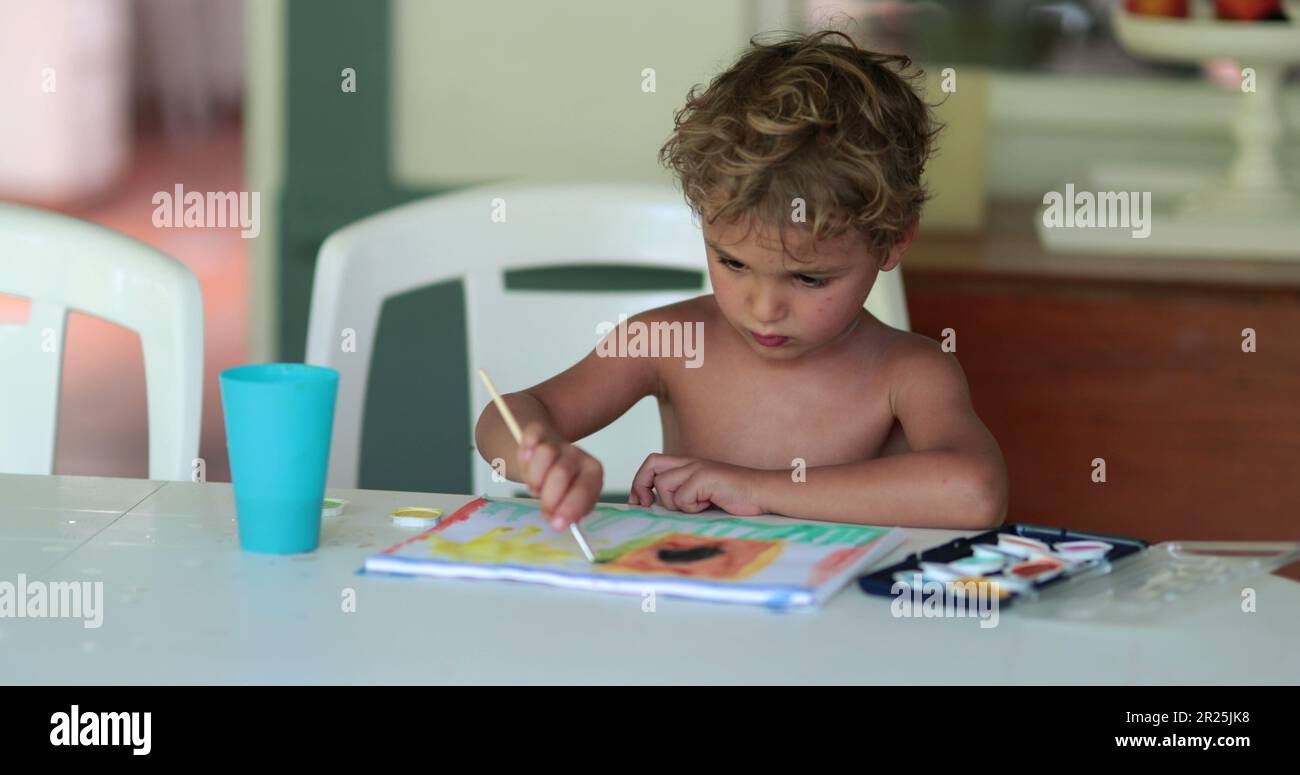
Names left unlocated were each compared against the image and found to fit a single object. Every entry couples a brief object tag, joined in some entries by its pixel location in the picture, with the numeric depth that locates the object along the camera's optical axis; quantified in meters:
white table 2.16
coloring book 2.28
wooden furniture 3.33
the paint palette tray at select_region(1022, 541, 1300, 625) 2.27
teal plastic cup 2.33
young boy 2.49
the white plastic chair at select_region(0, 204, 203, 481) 2.70
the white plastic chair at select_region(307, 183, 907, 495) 2.85
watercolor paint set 2.29
